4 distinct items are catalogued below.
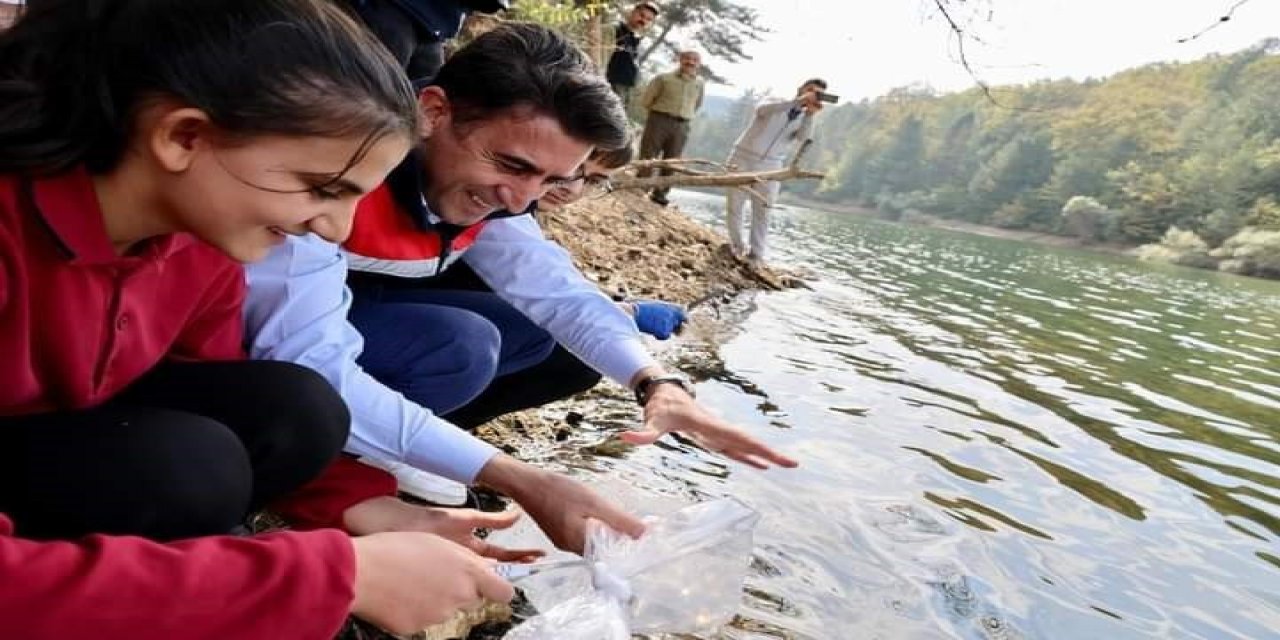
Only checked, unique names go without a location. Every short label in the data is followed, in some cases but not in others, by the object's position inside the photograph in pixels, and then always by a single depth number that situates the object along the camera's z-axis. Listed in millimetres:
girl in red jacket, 788
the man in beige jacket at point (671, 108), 9648
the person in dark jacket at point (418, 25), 1765
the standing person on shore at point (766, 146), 8141
